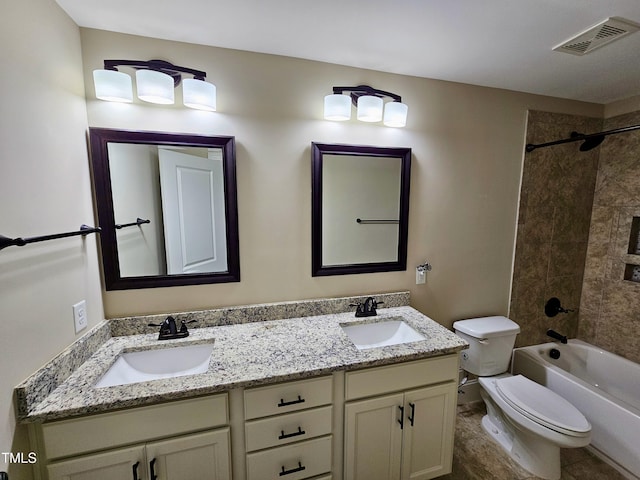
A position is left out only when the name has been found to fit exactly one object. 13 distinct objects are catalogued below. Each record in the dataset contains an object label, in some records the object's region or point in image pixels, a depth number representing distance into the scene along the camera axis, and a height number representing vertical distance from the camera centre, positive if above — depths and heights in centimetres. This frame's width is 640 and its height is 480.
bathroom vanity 97 -81
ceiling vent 120 +79
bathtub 159 -122
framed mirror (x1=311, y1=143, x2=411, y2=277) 165 +0
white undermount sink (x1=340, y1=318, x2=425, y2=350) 162 -73
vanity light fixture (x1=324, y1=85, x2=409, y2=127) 153 +57
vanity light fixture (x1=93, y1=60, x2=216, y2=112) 123 +55
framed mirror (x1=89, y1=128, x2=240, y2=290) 136 +0
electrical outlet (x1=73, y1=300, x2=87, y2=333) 118 -46
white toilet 146 -111
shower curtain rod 180 +45
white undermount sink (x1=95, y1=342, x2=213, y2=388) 128 -74
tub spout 220 -100
